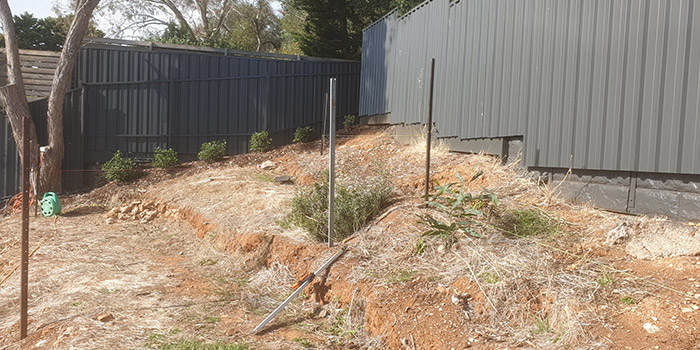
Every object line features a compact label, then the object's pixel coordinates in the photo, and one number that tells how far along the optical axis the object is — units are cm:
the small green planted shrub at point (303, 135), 1283
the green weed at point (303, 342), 428
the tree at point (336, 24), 1577
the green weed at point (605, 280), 379
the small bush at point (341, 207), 587
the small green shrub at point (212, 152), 1198
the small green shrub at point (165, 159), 1192
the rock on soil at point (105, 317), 474
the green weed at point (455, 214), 482
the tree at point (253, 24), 2767
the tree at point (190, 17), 2742
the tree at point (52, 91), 1067
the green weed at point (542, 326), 359
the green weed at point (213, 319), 479
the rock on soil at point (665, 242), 413
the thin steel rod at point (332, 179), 551
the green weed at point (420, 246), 484
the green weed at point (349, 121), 1330
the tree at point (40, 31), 2331
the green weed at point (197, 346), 416
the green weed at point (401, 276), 452
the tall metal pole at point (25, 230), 461
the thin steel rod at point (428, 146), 580
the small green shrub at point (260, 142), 1245
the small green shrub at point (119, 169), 1130
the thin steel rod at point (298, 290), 459
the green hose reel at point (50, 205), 930
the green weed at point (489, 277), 409
